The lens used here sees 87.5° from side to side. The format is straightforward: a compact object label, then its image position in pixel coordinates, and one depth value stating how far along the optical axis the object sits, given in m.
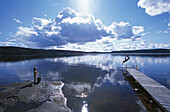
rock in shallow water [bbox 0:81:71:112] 7.40
